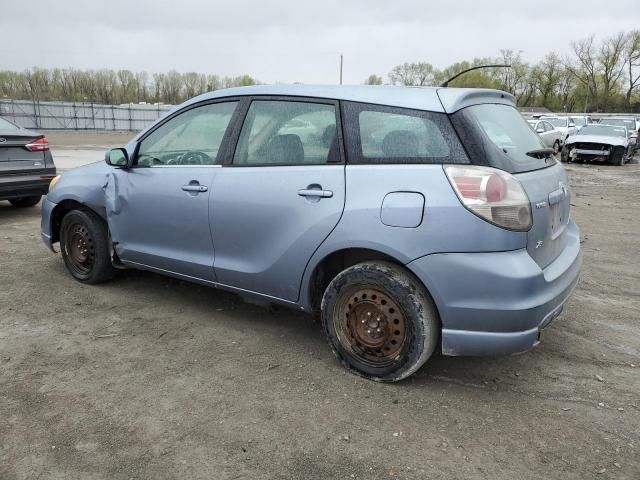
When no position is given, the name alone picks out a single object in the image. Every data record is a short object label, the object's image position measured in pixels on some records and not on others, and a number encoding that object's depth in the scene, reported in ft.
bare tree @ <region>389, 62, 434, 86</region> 334.03
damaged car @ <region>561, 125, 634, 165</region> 65.92
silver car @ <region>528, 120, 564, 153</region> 71.46
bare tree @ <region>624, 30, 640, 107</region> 256.11
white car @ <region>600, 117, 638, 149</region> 76.80
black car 23.59
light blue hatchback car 8.98
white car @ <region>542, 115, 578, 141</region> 88.93
